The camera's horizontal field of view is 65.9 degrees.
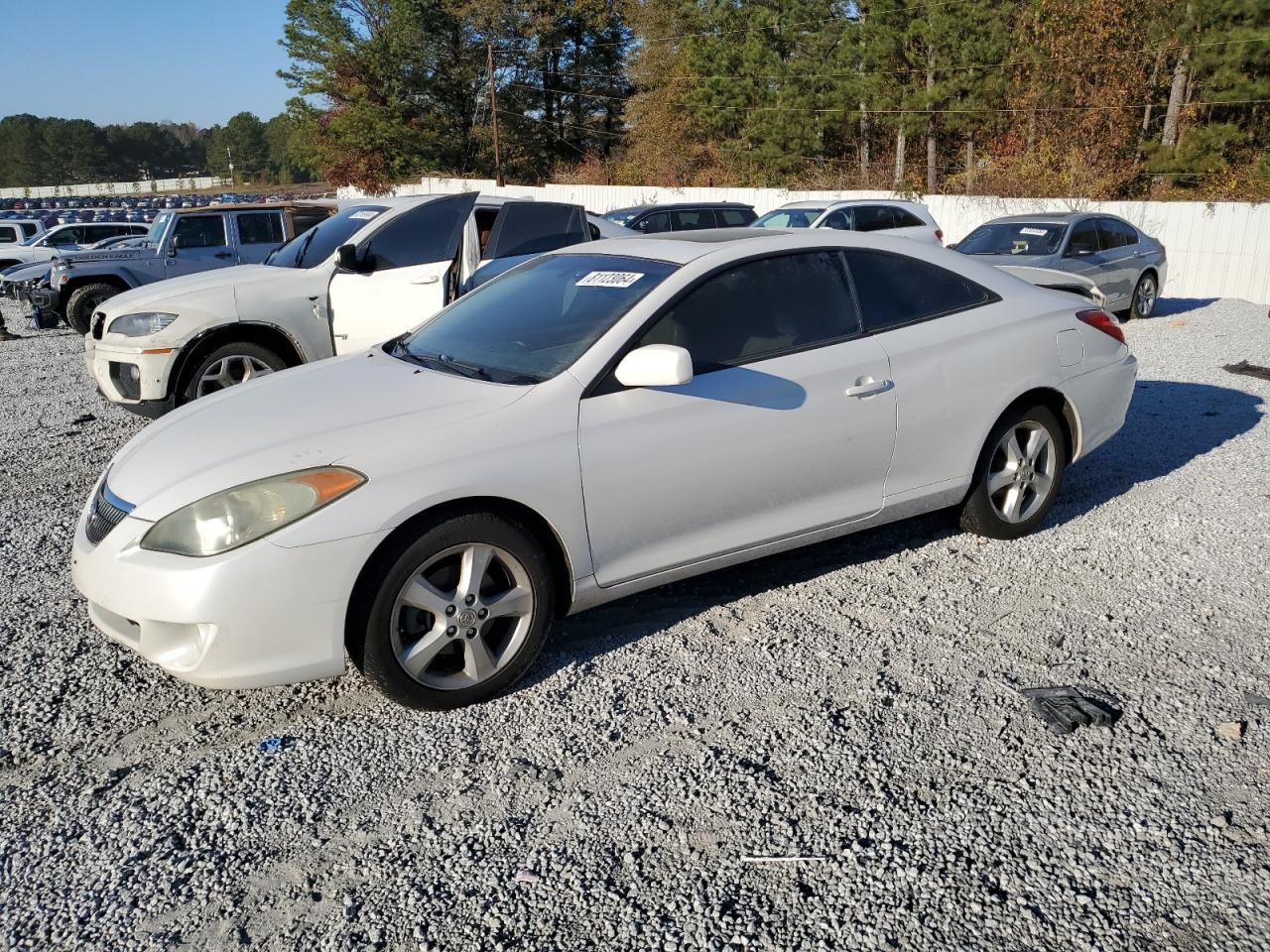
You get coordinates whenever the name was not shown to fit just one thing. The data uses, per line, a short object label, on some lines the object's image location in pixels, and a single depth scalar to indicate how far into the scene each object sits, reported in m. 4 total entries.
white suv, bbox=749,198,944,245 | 15.57
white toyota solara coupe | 3.23
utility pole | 47.59
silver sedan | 13.09
